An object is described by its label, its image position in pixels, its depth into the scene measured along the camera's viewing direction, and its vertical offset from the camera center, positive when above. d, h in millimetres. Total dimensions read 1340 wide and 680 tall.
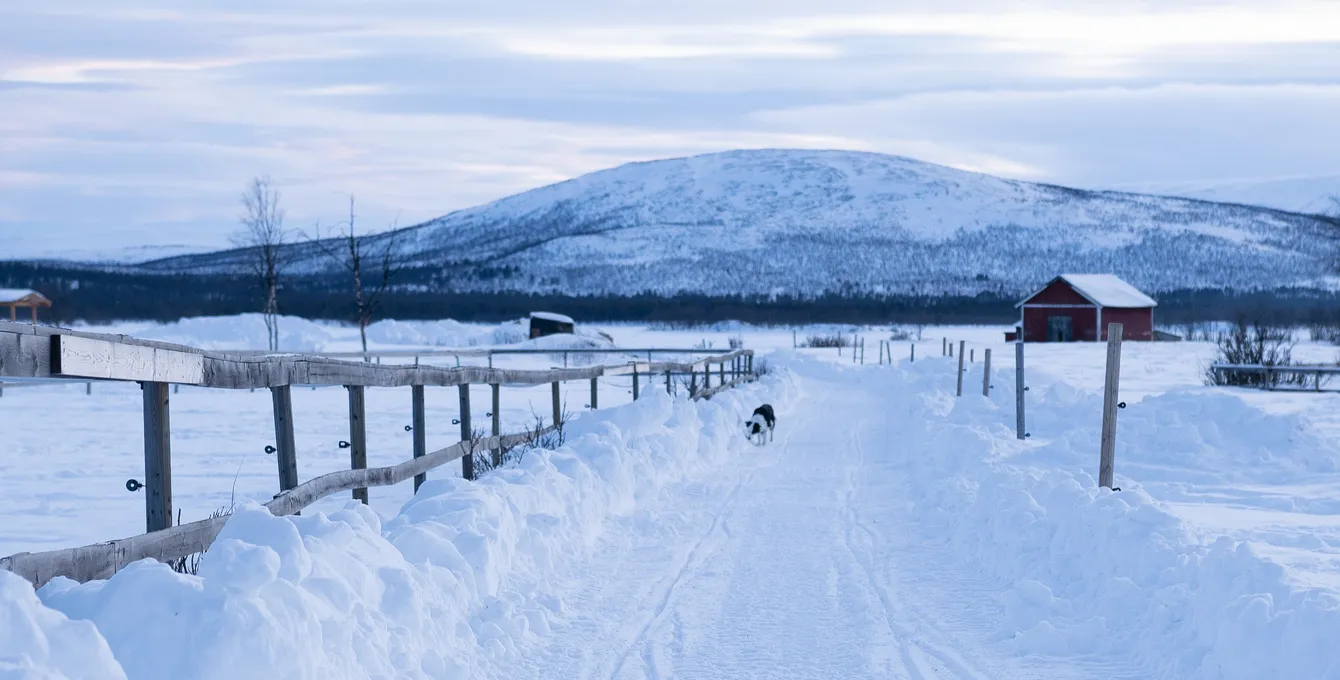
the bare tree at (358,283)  47938 -33
